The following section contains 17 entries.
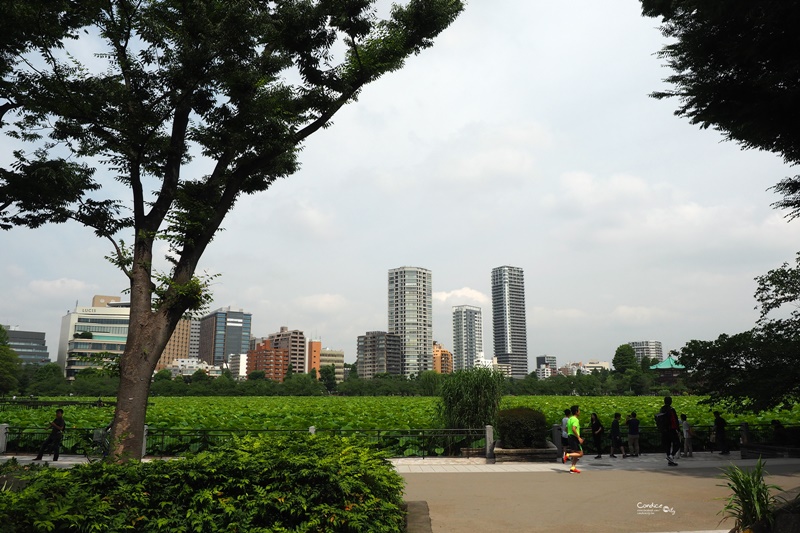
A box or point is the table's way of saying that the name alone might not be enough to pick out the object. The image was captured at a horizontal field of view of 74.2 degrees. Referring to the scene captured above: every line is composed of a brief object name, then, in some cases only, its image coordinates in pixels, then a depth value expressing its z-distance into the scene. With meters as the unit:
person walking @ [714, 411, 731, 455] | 18.50
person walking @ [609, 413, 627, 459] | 18.16
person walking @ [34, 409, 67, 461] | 16.75
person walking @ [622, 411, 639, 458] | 18.02
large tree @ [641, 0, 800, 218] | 7.00
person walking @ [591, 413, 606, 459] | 18.02
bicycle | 7.12
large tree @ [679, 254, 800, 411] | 13.98
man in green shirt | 14.40
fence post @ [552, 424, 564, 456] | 17.14
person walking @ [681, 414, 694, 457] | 17.83
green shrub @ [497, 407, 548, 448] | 17.12
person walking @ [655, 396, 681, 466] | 15.46
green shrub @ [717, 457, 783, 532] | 6.43
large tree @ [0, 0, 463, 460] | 9.29
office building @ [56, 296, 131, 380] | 118.69
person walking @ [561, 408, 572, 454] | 16.06
